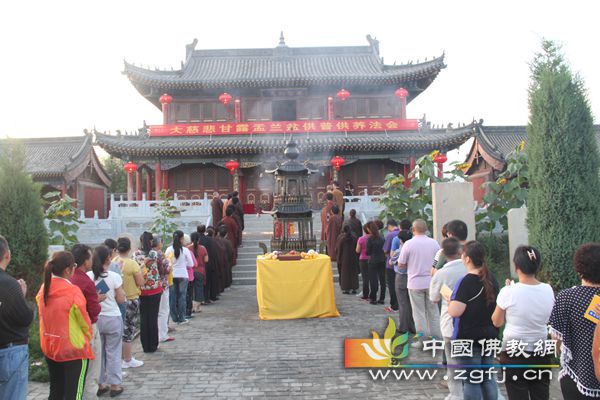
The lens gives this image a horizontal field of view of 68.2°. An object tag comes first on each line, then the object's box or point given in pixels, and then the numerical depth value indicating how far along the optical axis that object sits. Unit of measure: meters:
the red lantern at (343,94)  20.39
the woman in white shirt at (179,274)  6.97
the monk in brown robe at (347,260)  9.24
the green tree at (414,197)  11.90
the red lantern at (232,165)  19.59
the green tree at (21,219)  7.47
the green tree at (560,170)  6.50
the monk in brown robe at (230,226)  11.50
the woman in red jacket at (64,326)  3.37
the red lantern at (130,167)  19.42
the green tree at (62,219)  11.35
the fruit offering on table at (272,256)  7.73
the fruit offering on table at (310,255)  7.72
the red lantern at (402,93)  20.80
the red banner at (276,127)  20.30
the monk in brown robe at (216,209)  13.41
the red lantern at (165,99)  20.75
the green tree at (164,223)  13.74
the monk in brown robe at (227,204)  11.79
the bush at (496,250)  10.73
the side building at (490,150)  21.12
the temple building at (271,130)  19.72
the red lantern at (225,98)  20.47
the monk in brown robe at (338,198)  12.47
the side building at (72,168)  23.03
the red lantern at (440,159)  18.61
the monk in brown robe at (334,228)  10.96
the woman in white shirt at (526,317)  3.08
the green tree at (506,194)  10.92
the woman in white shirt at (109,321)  4.29
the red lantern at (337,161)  19.38
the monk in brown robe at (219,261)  9.10
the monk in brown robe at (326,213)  12.12
